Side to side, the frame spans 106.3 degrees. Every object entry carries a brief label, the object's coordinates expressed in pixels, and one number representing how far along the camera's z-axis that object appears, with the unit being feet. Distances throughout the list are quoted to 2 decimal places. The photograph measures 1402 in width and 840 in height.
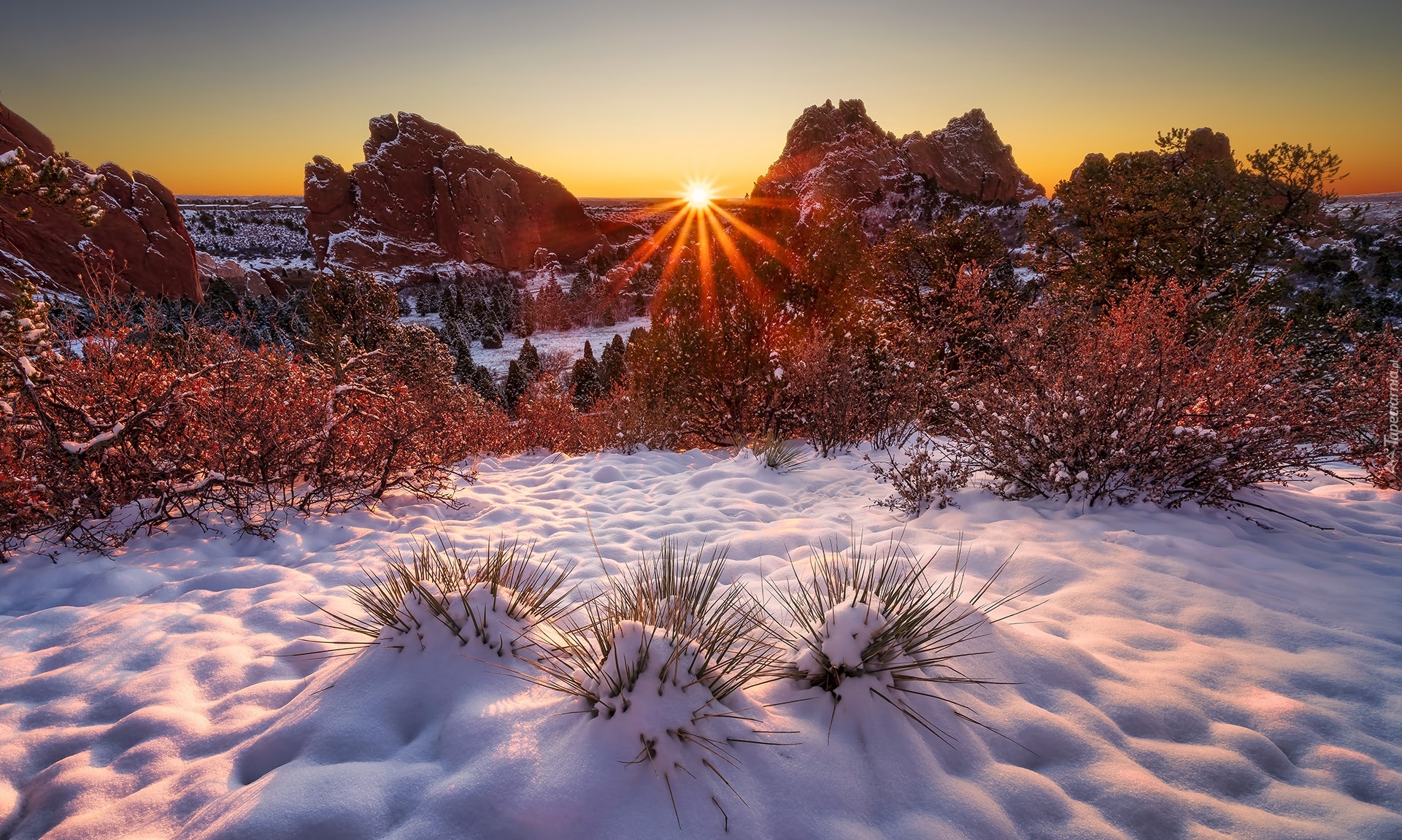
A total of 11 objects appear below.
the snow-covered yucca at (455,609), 6.57
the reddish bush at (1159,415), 11.15
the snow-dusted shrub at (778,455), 19.49
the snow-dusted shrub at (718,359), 27.91
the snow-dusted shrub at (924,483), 13.53
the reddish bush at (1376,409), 11.93
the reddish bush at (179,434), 11.27
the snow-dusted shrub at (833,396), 21.97
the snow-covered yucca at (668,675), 4.85
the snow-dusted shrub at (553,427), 31.04
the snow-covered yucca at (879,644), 5.69
